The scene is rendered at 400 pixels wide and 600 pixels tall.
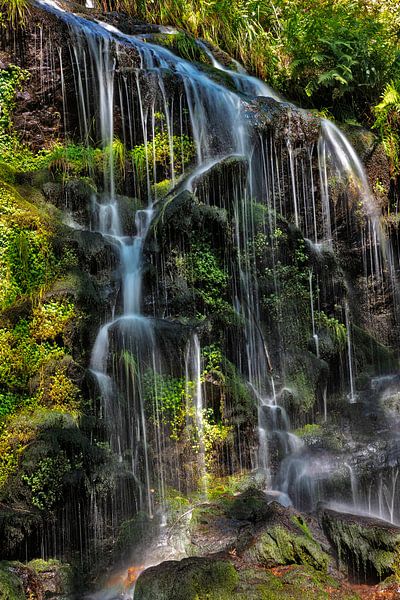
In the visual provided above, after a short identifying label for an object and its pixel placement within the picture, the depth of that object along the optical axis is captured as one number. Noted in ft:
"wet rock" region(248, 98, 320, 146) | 39.01
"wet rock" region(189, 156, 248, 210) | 34.47
